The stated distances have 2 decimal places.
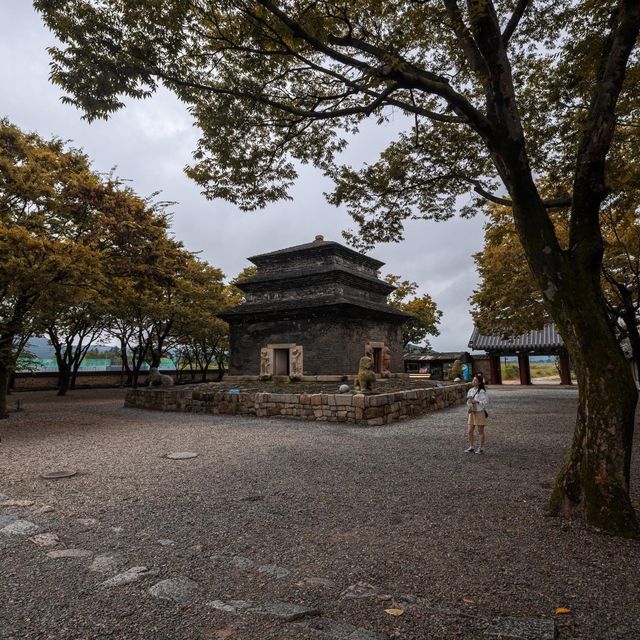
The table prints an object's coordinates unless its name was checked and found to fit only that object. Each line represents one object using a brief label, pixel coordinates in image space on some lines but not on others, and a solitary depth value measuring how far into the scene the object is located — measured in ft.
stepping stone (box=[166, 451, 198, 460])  25.79
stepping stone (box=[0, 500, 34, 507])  17.30
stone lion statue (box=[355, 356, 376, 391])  42.93
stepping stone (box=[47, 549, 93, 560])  12.42
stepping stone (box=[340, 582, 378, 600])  10.17
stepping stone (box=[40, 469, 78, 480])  21.54
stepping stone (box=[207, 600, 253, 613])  9.61
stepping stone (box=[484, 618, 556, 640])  8.46
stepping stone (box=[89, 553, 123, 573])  11.60
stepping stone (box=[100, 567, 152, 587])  10.77
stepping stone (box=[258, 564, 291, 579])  11.28
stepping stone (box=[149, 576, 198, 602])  10.13
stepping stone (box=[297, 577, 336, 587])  10.71
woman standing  27.20
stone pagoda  60.49
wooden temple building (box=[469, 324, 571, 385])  99.52
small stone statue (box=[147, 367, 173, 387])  66.59
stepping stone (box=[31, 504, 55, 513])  16.53
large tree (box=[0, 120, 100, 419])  36.22
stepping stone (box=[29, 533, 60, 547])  13.35
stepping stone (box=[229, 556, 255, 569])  11.80
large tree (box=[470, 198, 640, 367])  40.29
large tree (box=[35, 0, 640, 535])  14.47
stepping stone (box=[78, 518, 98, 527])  15.06
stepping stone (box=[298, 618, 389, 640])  8.53
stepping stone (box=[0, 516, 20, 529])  15.07
